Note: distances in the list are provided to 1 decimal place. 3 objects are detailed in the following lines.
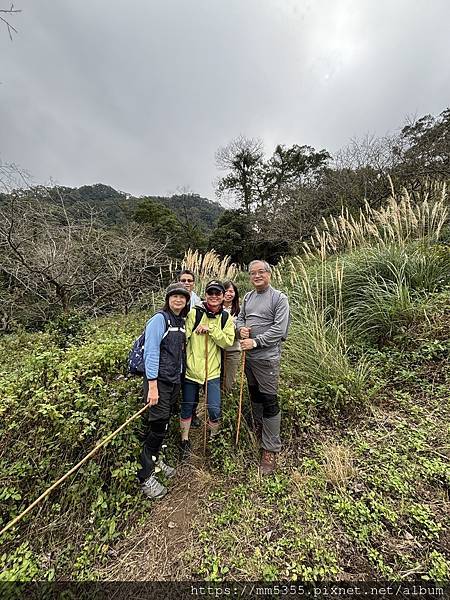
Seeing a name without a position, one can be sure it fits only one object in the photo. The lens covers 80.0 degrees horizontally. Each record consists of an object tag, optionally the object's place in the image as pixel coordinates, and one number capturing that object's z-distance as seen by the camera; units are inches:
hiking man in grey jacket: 89.4
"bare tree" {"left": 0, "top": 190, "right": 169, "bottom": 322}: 241.8
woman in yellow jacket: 94.1
